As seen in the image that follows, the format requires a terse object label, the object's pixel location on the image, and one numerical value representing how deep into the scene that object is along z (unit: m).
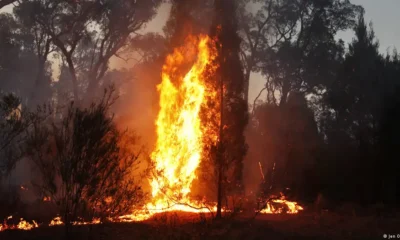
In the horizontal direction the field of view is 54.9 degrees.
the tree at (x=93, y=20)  32.09
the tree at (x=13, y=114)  13.30
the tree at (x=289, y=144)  24.00
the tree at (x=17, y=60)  40.69
